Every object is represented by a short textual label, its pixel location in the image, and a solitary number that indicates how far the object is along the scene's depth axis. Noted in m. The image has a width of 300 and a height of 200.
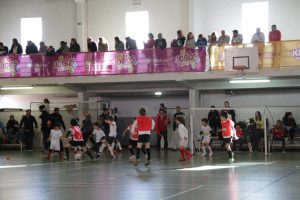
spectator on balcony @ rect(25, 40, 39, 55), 26.78
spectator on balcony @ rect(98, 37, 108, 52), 25.75
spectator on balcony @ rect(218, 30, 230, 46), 23.81
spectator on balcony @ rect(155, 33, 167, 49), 24.34
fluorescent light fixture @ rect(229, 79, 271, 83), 24.86
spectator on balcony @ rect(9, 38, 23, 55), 26.78
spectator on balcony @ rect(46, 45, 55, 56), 25.80
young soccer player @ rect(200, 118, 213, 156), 21.84
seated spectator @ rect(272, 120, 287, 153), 23.02
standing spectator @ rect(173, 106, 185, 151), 25.12
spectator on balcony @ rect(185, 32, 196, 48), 24.12
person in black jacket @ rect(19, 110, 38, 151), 26.20
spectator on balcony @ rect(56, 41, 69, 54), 25.95
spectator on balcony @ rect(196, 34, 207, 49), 24.04
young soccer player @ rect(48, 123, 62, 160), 20.91
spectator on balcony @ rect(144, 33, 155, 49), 24.88
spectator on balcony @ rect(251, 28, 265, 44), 23.87
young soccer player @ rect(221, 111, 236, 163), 18.70
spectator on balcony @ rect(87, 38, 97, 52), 25.54
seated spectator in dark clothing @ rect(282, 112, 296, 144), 23.75
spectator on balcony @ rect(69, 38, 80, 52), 26.00
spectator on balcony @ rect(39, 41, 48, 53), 27.05
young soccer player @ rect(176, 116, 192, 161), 19.30
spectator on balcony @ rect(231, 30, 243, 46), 23.61
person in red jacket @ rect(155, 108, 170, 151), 25.30
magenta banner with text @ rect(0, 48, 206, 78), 24.03
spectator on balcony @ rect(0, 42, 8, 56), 26.92
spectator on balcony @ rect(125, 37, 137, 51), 24.97
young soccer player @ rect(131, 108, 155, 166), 17.05
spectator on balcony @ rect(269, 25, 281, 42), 23.47
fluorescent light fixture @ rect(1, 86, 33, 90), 28.67
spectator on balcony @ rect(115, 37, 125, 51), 25.48
